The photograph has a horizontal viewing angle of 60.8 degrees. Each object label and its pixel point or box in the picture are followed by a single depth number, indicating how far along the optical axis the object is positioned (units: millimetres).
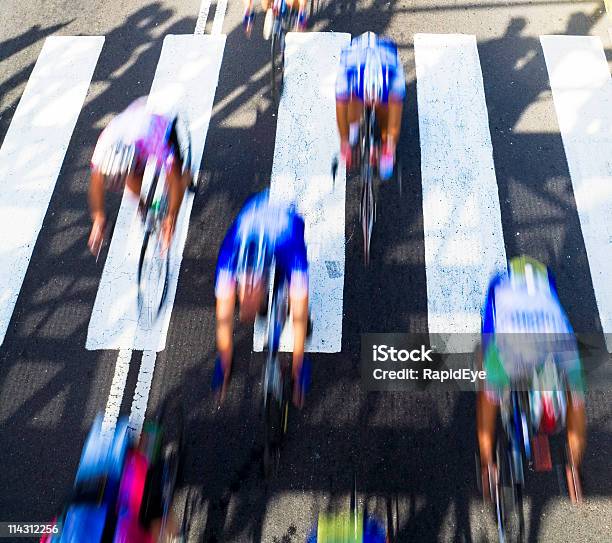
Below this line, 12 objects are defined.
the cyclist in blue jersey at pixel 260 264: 4047
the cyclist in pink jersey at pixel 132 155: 4703
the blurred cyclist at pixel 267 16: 7176
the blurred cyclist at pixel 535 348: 3873
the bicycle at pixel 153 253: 5062
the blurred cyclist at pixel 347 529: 3963
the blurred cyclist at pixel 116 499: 3348
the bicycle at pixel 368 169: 5275
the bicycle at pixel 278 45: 6875
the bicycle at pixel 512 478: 4414
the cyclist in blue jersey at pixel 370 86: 5121
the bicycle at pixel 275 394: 4305
